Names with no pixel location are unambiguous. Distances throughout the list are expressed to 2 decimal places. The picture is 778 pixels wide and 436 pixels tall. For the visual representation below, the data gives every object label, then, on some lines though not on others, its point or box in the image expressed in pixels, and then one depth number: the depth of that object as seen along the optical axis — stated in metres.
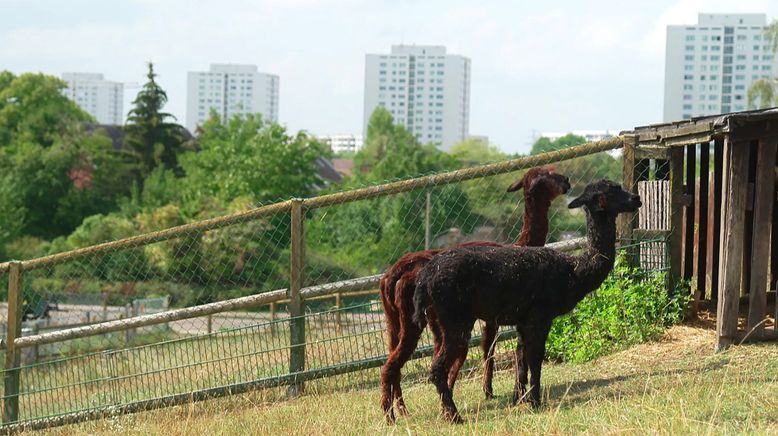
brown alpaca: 8.49
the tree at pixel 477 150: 137.05
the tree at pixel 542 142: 157.68
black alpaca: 8.27
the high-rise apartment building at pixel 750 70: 194.75
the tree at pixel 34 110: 81.31
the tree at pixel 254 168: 59.59
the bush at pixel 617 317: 10.96
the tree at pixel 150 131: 73.06
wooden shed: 10.28
